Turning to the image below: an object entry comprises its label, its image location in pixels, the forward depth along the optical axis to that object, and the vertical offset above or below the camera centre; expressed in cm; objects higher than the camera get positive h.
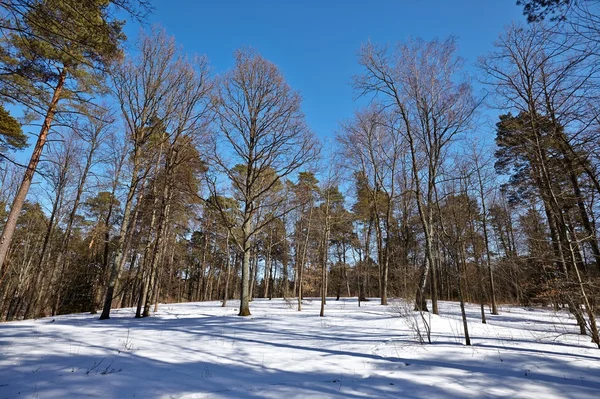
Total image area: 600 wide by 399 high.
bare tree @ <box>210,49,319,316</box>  1178 +687
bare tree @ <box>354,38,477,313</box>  959 +577
